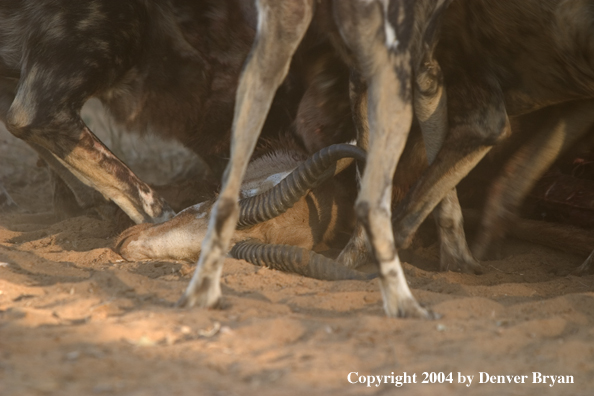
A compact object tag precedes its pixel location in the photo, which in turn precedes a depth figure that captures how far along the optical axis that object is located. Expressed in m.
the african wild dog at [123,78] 8.96
